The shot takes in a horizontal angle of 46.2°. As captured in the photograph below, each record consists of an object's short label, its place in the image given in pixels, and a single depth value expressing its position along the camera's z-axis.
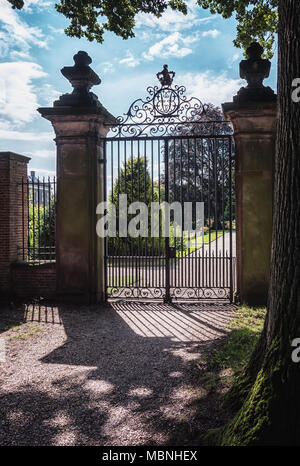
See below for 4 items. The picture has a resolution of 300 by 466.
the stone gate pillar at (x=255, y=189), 6.84
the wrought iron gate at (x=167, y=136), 7.17
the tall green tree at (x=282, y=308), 2.17
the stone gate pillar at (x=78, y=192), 7.28
